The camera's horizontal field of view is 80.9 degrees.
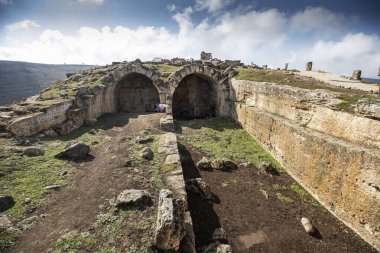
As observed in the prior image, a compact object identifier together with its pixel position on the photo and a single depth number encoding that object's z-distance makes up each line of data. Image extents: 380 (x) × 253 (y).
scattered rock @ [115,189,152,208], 4.71
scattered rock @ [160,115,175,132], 11.54
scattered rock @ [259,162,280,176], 7.77
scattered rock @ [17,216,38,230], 4.13
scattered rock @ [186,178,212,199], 6.23
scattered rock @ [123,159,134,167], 6.69
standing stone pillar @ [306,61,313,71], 16.70
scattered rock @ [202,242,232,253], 4.41
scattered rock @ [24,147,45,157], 6.85
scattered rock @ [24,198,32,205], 4.75
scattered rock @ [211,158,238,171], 7.93
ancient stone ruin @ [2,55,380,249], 4.93
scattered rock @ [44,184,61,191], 5.32
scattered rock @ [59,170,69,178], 6.04
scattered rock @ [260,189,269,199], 6.53
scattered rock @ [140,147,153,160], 7.23
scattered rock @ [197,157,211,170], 7.85
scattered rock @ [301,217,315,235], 5.19
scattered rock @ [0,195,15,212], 4.51
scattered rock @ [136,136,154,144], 8.90
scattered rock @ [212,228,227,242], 4.86
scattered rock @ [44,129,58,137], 8.98
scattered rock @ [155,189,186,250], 3.62
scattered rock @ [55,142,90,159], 7.05
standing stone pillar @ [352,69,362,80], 11.41
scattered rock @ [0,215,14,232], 4.00
